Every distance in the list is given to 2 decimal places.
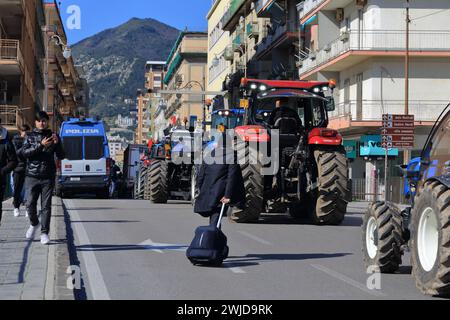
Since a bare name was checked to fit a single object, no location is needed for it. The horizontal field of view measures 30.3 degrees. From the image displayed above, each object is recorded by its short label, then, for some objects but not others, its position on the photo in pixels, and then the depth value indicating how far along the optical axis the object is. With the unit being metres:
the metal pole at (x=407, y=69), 34.94
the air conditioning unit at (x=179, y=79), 106.34
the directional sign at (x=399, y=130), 26.98
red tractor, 17.58
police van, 32.78
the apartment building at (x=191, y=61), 106.81
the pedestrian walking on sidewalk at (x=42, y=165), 12.33
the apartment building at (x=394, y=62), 39.75
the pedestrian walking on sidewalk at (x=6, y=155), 12.73
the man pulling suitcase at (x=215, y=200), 10.73
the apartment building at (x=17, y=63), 44.81
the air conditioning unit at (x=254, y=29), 61.47
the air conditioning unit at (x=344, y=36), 40.52
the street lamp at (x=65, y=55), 45.41
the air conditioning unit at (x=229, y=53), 71.81
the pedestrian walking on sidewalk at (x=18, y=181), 18.27
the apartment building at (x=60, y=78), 82.31
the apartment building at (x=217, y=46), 79.50
